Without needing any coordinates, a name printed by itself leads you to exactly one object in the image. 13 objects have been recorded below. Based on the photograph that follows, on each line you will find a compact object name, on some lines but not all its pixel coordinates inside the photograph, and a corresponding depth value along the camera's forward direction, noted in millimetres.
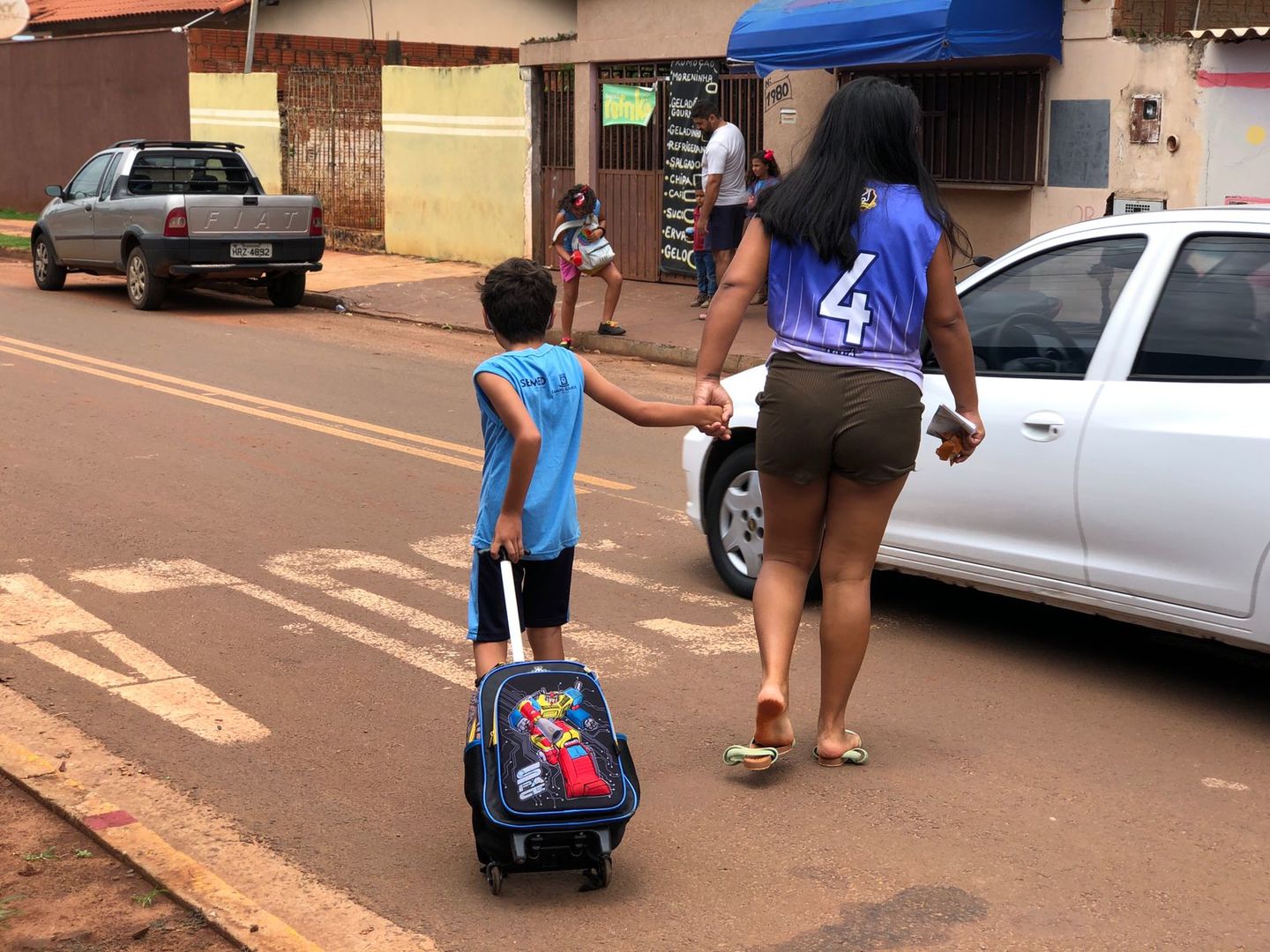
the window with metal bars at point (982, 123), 14383
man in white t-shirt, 15609
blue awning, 13180
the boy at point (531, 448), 4273
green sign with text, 18562
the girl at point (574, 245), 14320
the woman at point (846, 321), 4520
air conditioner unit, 13336
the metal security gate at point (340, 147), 23078
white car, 5105
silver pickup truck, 16844
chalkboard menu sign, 17703
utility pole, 26719
